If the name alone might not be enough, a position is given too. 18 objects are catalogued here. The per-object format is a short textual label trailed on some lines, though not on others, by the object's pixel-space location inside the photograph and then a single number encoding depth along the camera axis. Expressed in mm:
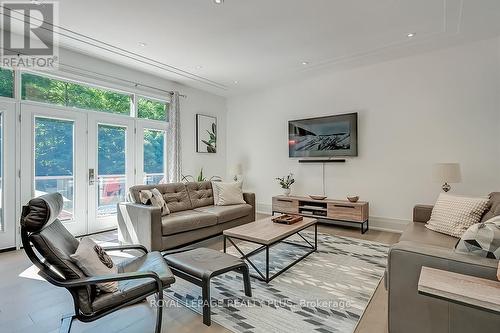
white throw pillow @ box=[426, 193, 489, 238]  2574
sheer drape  5461
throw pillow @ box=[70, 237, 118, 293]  1629
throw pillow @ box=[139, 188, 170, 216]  3455
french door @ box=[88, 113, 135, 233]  4391
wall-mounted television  4840
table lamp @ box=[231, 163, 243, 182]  6263
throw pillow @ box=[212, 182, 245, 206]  4418
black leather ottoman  1979
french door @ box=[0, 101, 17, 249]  3482
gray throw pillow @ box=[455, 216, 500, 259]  1514
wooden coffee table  2636
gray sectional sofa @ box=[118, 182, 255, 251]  3199
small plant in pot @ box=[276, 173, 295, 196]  5494
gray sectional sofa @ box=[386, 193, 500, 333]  1433
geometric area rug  1959
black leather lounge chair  1514
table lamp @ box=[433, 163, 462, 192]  3482
